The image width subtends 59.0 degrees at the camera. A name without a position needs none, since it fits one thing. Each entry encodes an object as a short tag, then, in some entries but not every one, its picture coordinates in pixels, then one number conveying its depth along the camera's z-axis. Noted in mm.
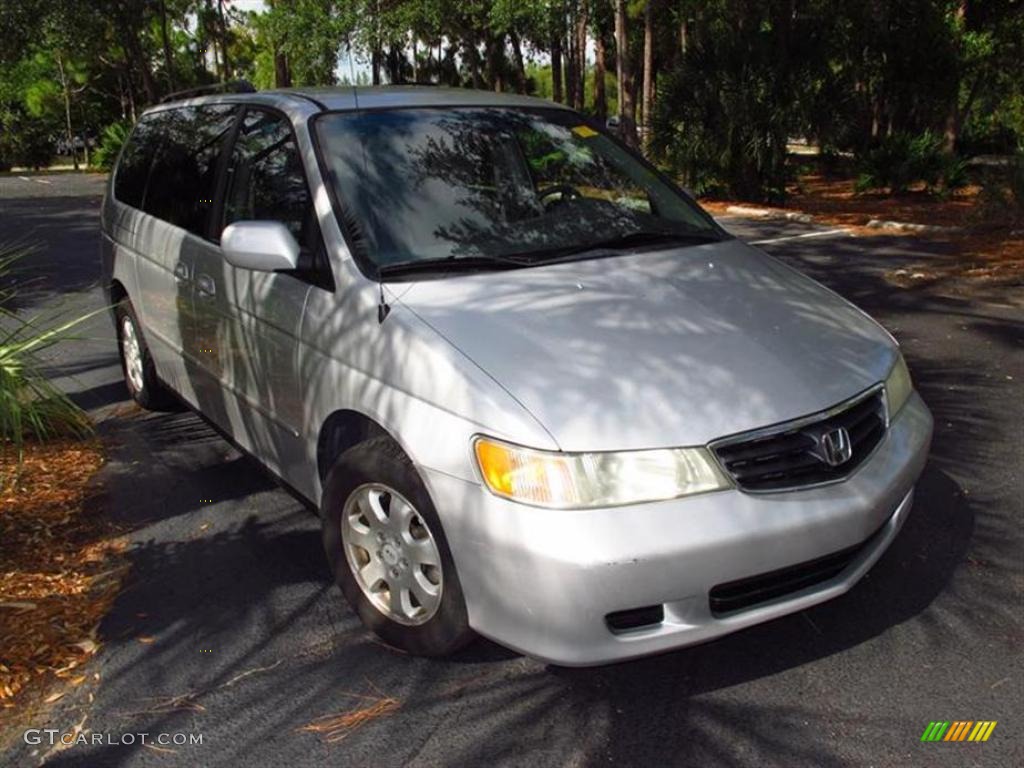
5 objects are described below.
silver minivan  2533
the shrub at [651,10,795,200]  16531
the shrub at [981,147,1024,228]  11680
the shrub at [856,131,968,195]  17812
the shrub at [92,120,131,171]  29375
